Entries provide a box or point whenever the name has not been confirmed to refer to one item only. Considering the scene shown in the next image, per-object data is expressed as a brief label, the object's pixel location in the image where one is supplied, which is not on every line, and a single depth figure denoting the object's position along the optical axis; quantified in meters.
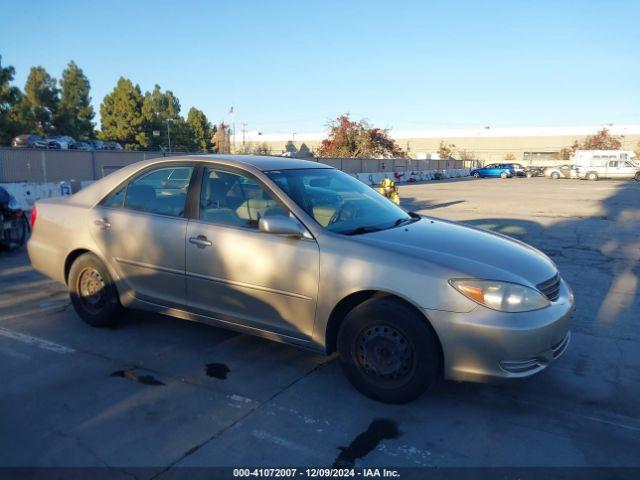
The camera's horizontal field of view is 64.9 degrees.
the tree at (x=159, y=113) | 55.06
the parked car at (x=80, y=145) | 39.33
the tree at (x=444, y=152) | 67.75
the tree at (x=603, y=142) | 64.62
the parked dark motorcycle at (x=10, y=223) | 7.78
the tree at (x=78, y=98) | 49.88
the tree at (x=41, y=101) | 44.69
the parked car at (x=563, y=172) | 43.75
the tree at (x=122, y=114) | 53.75
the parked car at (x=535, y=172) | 52.81
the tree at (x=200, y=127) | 67.62
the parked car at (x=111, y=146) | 42.84
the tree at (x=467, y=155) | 74.08
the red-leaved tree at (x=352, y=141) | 44.56
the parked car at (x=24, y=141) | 36.08
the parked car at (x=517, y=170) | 51.19
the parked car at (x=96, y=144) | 41.93
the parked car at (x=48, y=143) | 36.31
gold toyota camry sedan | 3.13
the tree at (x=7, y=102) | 29.88
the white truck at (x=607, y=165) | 40.34
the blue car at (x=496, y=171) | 50.09
